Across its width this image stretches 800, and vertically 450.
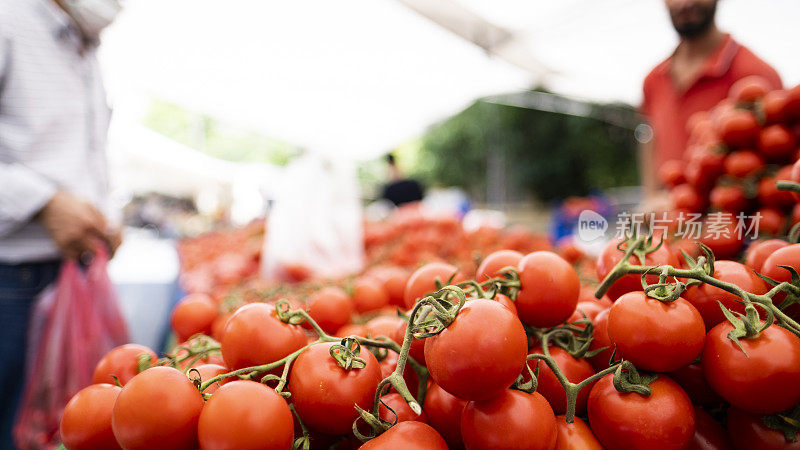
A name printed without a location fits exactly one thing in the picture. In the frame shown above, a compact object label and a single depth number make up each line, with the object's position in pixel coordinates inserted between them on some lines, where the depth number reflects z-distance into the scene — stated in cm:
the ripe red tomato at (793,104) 135
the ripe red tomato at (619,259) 80
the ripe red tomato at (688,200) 161
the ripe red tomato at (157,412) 62
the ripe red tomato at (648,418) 63
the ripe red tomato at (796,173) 94
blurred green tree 1191
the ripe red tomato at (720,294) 72
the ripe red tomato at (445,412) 71
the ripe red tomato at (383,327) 97
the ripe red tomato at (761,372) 61
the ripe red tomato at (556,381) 73
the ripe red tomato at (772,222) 119
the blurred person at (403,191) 630
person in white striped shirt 145
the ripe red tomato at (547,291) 76
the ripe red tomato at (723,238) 114
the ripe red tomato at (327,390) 67
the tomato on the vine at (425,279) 93
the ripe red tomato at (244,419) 60
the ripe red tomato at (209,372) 74
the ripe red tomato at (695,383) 75
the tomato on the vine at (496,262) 90
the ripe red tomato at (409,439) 61
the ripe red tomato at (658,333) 64
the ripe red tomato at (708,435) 73
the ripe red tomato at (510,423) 61
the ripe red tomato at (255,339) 75
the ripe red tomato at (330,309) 116
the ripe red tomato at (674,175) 178
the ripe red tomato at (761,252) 87
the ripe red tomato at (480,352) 59
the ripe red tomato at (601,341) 79
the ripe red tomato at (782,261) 74
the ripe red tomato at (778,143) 136
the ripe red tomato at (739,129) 145
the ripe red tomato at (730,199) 138
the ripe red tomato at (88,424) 71
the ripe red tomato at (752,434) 65
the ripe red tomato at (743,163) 140
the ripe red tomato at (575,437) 67
